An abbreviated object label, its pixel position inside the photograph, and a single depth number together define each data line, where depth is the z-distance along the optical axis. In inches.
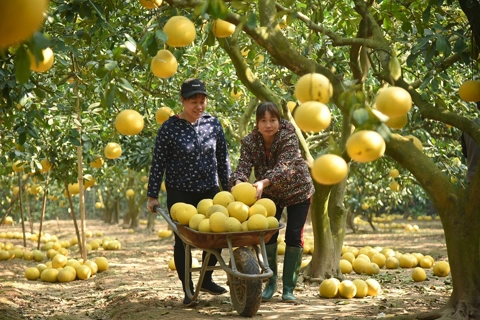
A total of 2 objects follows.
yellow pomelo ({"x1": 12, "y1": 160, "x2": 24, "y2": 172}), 276.8
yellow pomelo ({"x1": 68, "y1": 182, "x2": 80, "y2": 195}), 381.4
